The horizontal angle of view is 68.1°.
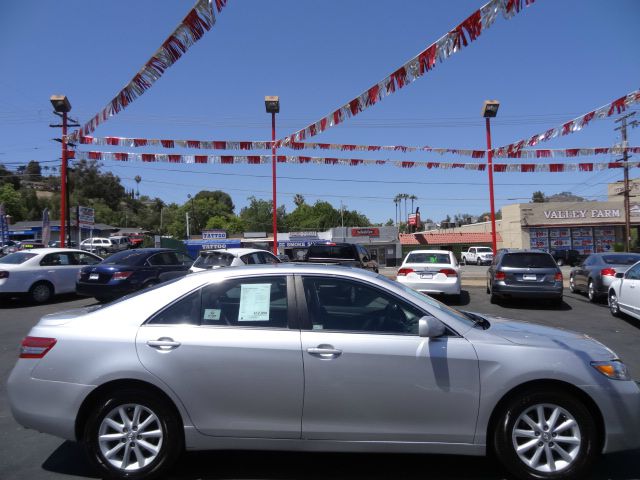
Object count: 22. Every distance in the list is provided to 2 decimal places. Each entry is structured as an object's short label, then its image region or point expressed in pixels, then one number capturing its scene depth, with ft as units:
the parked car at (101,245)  168.47
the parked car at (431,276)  40.96
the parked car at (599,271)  40.63
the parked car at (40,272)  39.83
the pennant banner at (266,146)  53.31
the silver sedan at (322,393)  10.83
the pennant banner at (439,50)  21.66
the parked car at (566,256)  137.28
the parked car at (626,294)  30.58
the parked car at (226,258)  37.06
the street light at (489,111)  63.41
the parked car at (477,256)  151.96
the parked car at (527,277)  39.01
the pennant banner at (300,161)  57.16
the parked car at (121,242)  182.17
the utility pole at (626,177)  117.43
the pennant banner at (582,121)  36.24
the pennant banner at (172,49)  22.47
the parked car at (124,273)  37.65
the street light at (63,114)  65.82
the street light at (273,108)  59.16
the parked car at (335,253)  44.45
